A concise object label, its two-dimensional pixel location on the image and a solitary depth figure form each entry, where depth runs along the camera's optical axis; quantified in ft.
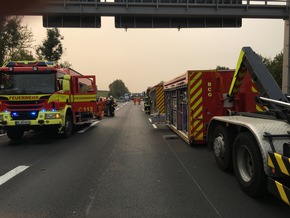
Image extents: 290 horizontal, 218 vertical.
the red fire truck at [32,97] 26.82
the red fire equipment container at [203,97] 23.51
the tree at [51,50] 84.65
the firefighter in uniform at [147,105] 71.18
